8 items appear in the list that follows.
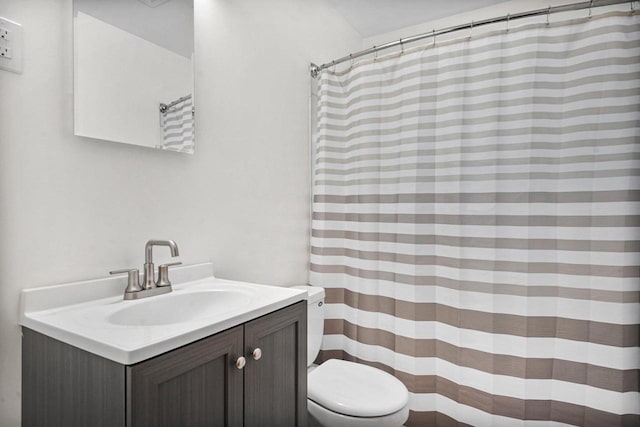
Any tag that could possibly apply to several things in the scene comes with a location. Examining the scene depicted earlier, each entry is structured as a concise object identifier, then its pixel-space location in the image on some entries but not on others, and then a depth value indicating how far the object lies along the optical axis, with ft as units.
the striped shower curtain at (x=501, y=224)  4.35
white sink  2.47
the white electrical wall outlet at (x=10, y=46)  2.94
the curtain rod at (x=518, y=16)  4.42
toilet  4.26
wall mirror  3.46
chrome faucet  3.58
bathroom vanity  2.39
